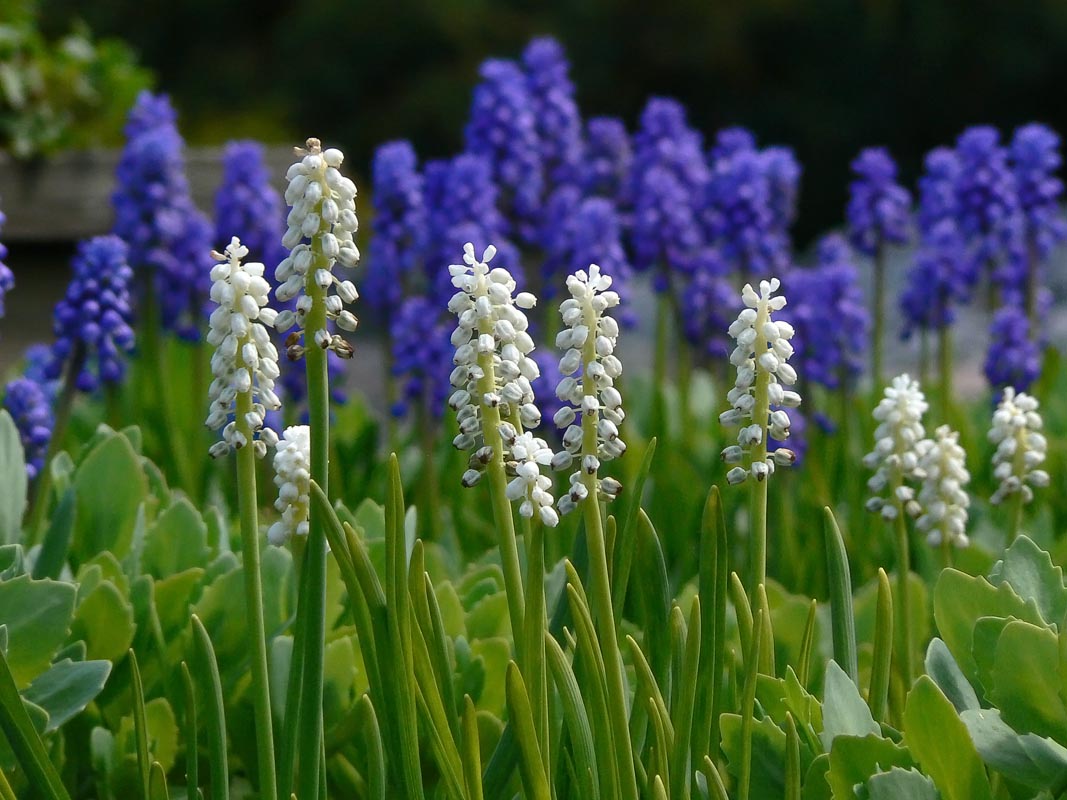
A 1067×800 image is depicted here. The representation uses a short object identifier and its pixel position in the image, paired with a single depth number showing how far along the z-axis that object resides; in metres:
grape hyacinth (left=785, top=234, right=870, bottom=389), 6.69
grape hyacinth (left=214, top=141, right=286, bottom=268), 6.68
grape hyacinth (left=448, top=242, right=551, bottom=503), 2.35
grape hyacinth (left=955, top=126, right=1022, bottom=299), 6.83
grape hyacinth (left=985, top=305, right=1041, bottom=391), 6.17
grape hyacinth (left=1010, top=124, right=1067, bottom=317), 6.91
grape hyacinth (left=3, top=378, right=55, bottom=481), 4.57
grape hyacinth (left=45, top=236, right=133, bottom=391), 4.63
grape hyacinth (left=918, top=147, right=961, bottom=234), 7.04
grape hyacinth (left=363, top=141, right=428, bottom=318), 6.53
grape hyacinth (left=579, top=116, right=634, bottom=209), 8.11
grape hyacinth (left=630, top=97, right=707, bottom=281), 6.97
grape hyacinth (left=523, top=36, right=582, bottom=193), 7.57
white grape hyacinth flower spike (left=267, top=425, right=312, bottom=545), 2.73
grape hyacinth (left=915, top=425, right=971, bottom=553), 3.45
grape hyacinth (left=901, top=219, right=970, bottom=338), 6.98
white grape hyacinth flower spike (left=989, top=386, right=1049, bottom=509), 3.58
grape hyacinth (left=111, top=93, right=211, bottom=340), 6.49
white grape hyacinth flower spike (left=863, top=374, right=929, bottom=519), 3.24
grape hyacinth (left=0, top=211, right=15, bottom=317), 3.72
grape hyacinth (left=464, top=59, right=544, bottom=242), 7.15
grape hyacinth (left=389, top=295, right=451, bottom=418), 6.18
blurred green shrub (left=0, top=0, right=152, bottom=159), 9.06
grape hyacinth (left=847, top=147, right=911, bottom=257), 7.30
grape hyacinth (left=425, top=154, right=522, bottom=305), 6.39
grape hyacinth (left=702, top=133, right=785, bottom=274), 6.94
